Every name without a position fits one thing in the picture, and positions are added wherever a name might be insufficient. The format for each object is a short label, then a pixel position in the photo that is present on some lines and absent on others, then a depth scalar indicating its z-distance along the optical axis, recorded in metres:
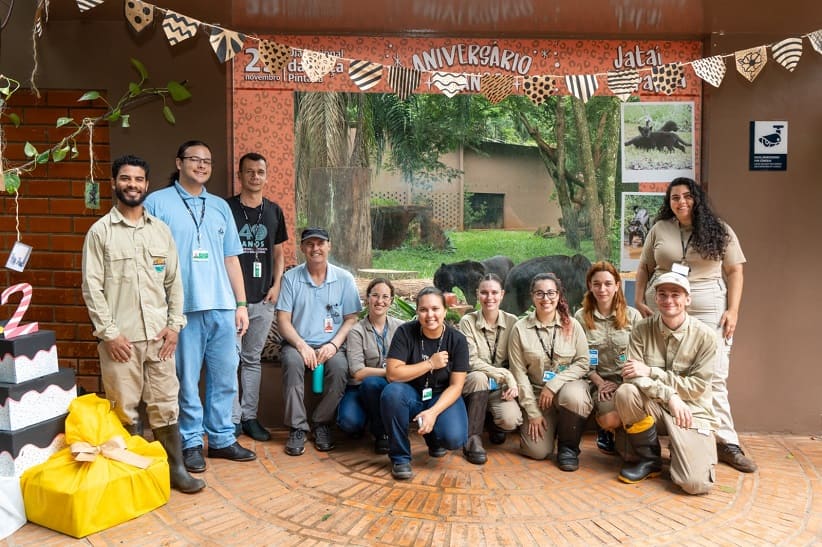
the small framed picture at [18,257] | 3.54
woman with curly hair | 4.26
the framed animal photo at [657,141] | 5.06
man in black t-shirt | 4.60
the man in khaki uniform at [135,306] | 3.49
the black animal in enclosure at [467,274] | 5.37
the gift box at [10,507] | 3.21
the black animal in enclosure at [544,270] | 5.31
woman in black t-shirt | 3.99
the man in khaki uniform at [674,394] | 3.79
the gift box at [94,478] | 3.18
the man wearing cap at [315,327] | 4.46
